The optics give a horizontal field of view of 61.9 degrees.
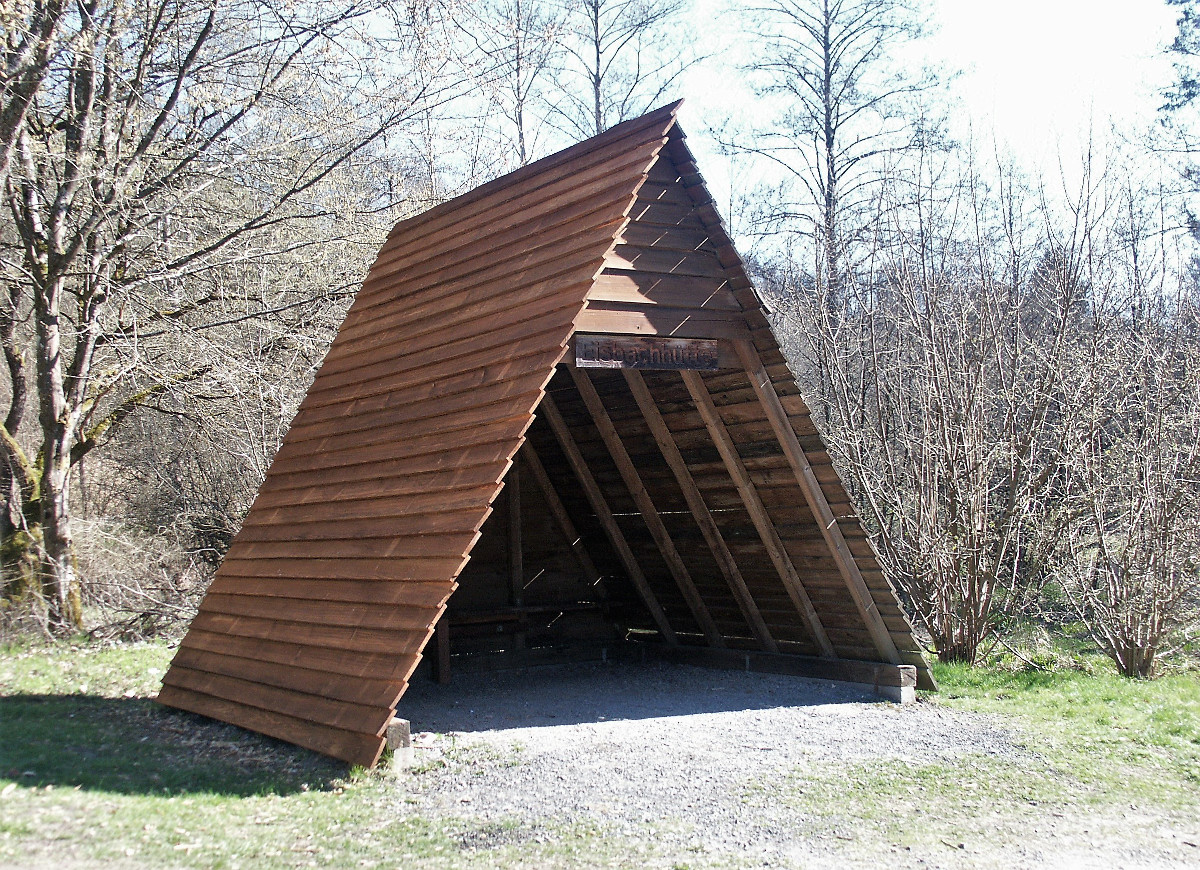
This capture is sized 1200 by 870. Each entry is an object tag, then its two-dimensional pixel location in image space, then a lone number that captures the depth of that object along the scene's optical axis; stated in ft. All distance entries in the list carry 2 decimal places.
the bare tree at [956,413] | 26.78
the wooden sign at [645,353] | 19.26
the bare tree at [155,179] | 29.12
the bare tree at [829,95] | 53.98
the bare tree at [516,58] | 35.09
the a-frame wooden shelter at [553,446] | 17.51
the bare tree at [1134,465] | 25.04
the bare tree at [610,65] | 61.72
